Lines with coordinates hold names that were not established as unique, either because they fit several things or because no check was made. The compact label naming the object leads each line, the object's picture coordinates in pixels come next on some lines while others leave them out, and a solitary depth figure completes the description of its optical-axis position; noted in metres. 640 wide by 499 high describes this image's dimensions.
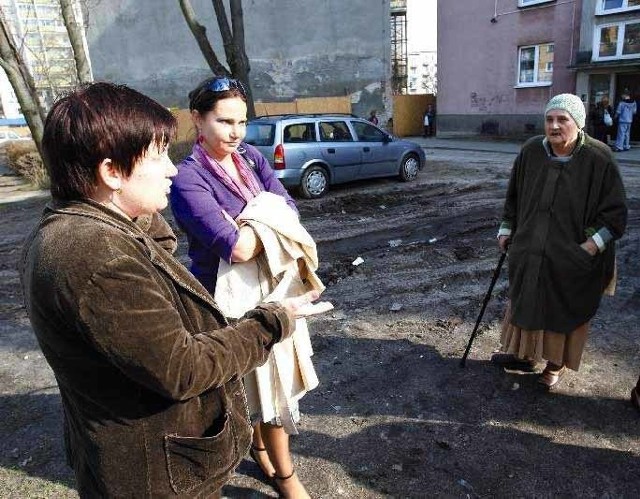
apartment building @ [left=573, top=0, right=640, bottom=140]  16.20
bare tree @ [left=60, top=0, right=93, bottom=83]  11.73
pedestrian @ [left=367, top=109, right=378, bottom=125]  23.48
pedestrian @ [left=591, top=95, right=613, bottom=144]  15.45
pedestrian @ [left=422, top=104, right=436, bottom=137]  24.16
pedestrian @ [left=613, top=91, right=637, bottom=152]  14.84
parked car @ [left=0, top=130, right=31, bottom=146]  33.50
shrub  13.11
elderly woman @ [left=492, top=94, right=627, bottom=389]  2.99
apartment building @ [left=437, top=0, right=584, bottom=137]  18.55
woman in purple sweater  1.94
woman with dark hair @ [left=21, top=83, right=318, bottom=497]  1.08
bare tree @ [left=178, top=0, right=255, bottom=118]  11.42
